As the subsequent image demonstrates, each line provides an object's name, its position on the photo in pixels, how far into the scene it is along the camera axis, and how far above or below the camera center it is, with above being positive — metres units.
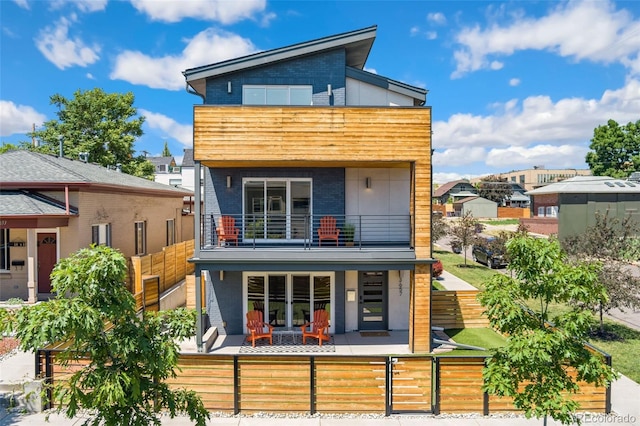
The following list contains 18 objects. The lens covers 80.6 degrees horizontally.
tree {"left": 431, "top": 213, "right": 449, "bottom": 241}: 30.81 -1.58
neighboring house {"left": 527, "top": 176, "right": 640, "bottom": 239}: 32.84 +0.59
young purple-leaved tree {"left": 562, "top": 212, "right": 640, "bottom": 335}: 12.17 -1.67
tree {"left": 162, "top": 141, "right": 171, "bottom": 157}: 105.93 +17.16
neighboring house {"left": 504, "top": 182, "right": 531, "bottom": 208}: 76.94 +2.11
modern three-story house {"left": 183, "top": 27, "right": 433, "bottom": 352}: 11.52 +0.86
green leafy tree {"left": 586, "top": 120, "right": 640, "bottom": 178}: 55.81 +9.19
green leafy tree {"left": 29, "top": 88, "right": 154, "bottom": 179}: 34.69 +7.90
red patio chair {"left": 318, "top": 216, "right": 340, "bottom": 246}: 12.90 -0.64
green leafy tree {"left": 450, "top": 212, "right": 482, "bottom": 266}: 26.20 -1.54
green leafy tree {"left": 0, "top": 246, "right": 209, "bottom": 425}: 4.59 -1.70
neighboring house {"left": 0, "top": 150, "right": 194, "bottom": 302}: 13.09 -0.15
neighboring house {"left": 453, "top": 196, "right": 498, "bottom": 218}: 67.50 +0.56
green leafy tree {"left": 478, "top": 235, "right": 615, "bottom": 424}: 5.94 -1.99
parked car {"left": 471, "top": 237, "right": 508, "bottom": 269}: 24.42 -3.02
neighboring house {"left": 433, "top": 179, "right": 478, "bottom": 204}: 80.75 +4.39
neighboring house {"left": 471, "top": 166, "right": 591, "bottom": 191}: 94.81 +9.16
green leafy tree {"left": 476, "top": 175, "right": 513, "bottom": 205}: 73.75 +3.98
